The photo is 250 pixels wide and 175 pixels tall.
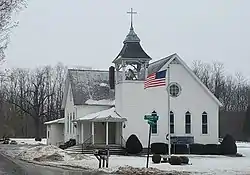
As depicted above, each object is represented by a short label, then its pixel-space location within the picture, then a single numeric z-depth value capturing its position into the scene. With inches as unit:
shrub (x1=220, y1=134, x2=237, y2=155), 1692.9
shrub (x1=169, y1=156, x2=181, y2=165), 1174.3
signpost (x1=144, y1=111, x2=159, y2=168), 1040.7
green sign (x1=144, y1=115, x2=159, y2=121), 1043.3
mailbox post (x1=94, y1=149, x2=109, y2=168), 1124.5
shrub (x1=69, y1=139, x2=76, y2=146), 1899.6
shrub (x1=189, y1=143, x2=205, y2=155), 1699.1
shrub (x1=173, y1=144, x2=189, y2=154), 1684.5
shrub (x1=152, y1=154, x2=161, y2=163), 1221.7
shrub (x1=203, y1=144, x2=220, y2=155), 1710.1
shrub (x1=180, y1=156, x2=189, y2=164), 1217.8
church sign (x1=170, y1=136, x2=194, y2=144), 1696.6
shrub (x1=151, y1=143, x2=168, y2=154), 1656.0
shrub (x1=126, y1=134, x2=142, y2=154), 1640.0
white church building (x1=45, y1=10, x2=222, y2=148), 1715.1
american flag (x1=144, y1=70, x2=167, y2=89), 1266.0
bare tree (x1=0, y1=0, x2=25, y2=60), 795.8
